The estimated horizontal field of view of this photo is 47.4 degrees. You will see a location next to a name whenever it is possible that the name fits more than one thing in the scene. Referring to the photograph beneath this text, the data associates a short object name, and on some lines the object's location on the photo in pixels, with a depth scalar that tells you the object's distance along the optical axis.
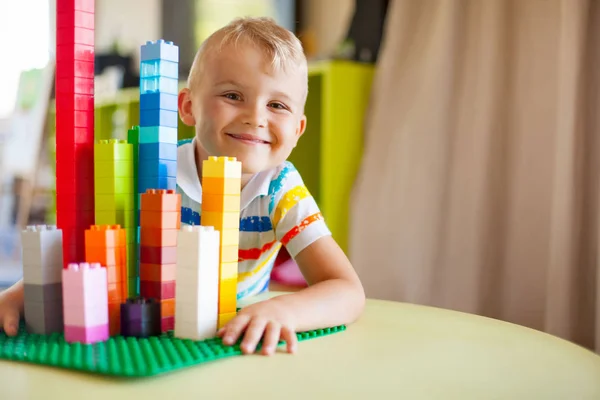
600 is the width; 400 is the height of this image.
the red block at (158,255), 0.73
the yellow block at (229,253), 0.73
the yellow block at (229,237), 0.73
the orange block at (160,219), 0.73
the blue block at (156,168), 0.77
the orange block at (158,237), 0.73
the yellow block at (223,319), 0.74
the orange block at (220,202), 0.74
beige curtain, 1.72
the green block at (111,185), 0.76
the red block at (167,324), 0.74
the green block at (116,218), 0.76
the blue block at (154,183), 0.77
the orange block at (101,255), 0.72
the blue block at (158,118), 0.77
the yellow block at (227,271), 0.73
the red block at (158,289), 0.74
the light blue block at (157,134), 0.77
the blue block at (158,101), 0.77
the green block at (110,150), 0.76
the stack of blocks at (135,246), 0.77
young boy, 0.96
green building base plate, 0.60
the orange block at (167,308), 0.74
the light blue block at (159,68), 0.77
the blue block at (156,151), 0.77
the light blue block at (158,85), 0.77
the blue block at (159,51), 0.77
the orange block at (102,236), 0.72
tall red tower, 0.75
